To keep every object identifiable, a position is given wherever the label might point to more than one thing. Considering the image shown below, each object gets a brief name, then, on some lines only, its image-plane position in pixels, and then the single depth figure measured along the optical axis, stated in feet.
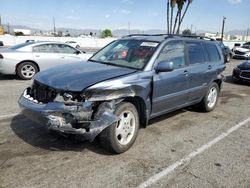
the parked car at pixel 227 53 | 65.18
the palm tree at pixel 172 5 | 105.81
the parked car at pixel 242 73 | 32.53
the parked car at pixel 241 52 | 70.33
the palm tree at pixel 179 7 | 106.11
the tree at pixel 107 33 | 358.47
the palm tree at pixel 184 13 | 105.91
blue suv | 10.53
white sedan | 28.73
